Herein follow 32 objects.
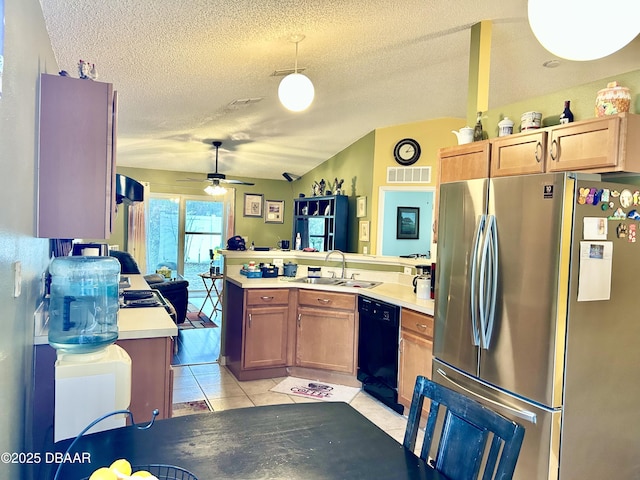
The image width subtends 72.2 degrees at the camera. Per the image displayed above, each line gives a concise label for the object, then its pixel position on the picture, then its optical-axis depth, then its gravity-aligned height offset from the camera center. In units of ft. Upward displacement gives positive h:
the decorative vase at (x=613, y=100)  7.37 +2.38
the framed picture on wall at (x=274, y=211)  29.68 +1.12
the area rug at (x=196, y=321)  19.95 -4.63
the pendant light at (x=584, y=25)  5.30 +2.69
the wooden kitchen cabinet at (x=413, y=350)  9.99 -2.76
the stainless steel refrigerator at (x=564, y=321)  6.74 -1.32
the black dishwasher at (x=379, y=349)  11.14 -3.16
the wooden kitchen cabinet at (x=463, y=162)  9.96 +1.73
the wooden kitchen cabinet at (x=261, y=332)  12.78 -3.13
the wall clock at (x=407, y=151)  19.74 +3.68
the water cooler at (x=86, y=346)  5.16 -1.63
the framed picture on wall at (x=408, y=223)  21.45 +0.46
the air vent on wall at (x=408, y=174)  19.71 +2.65
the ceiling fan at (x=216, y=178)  21.35 +2.33
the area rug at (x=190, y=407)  10.50 -4.51
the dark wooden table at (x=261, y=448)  3.66 -2.02
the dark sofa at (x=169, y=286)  17.63 -2.52
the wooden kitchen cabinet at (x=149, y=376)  6.94 -2.46
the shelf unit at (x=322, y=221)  22.02 +0.44
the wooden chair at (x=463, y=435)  3.80 -1.90
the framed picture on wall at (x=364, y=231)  20.89 +0.00
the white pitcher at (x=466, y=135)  10.73 +2.45
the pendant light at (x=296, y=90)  10.22 +3.22
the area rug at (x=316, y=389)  11.86 -4.51
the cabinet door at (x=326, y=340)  12.68 -3.24
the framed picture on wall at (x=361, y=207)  21.16 +1.16
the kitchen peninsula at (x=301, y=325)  12.71 -2.86
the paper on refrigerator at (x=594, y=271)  6.72 -0.48
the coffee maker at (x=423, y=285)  11.00 -1.31
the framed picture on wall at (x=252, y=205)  29.14 +1.47
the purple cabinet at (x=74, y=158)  5.87 +0.84
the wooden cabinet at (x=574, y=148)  7.20 +1.67
